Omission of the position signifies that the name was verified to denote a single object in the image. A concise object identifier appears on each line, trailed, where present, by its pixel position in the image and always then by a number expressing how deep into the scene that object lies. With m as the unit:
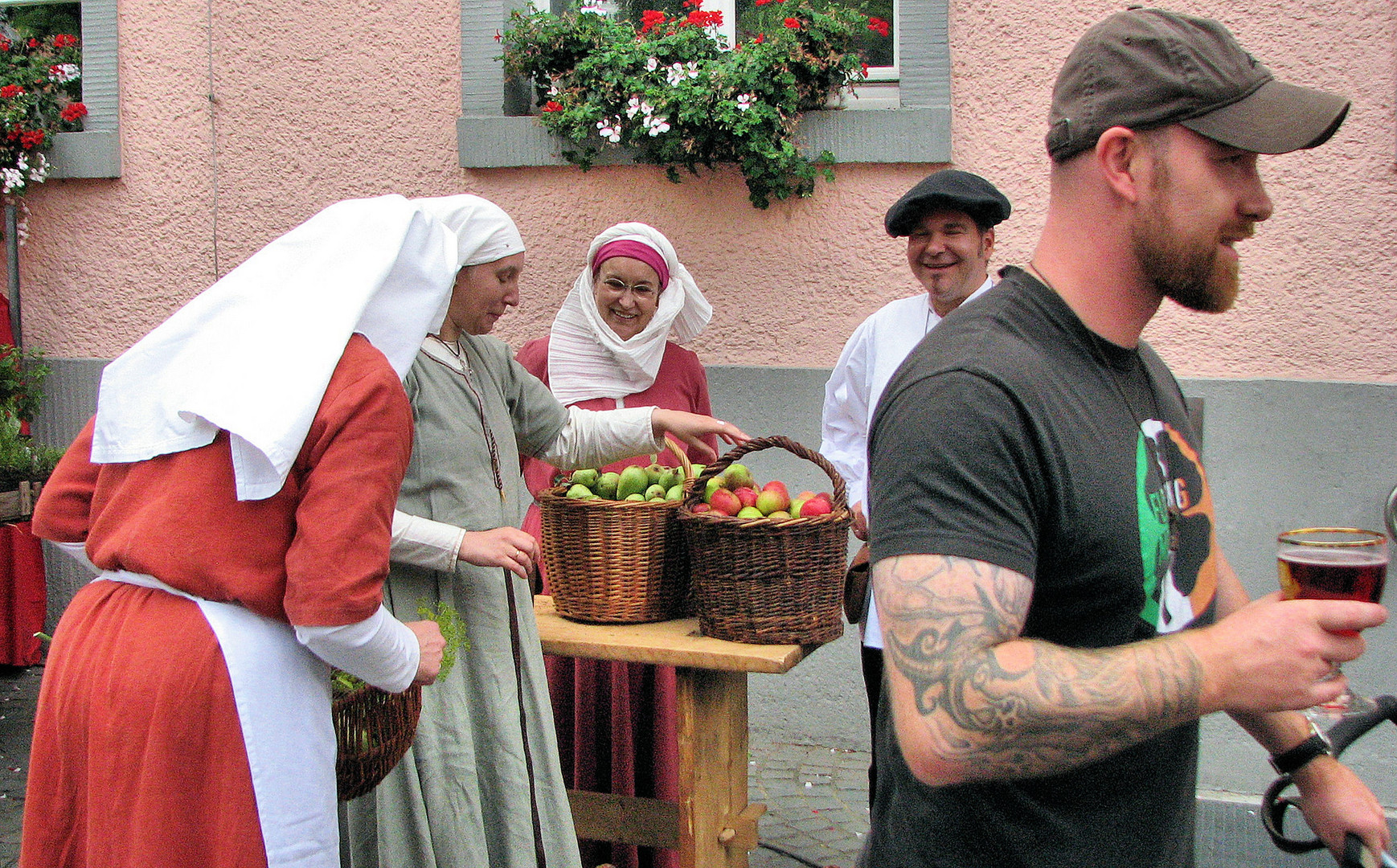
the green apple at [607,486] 3.01
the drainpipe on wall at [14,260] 5.46
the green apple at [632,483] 3.00
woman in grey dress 2.64
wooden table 2.72
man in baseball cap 1.19
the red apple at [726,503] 2.80
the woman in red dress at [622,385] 3.47
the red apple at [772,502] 2.83
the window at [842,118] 4.48
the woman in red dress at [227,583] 1.88
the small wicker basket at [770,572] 2.67
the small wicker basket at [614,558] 2.84
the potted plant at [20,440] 4.43
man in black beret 3.36
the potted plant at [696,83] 4.45
